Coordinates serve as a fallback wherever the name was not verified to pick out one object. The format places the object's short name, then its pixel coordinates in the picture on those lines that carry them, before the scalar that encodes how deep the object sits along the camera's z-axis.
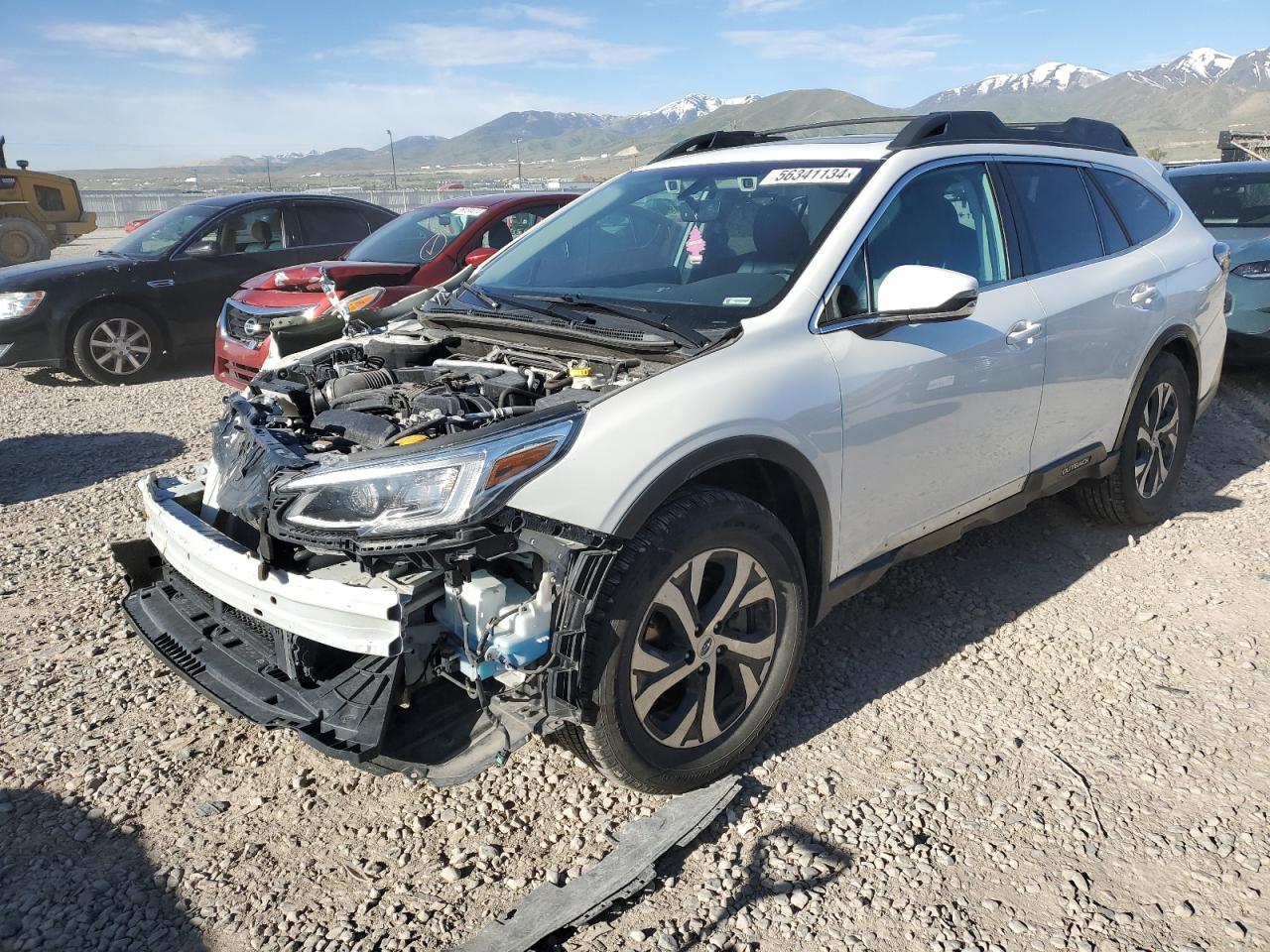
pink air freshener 3.56
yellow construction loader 19.03
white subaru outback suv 2.51
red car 7.34
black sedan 8.54
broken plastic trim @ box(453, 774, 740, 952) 2.36
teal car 7.43
